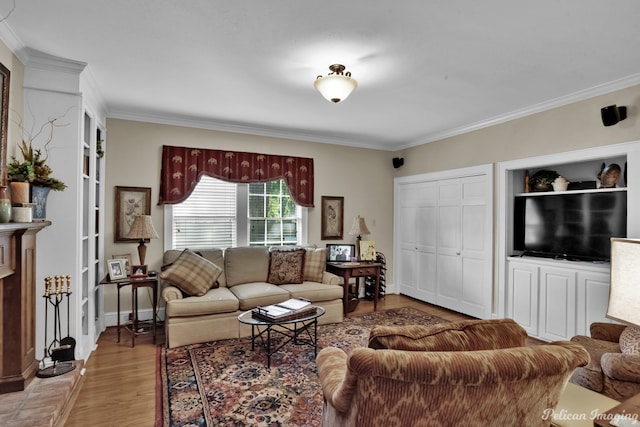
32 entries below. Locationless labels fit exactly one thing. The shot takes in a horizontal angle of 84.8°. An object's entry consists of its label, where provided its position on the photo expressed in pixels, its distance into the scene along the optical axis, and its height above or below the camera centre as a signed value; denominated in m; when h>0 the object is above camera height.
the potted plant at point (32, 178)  2.33 +0.24
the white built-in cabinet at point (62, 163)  2.70 +0.39
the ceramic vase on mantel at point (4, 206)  2.13 +0.04
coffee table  3.04 -1.30
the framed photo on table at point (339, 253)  5.14 -0.59
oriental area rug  2.32 -1.35
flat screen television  3.33 -0.10
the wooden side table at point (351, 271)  4.68 -0.81
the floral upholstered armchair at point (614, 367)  1.99 -0.92
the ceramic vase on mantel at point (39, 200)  2.52 +0.09
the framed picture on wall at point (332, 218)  5.41 -0.08
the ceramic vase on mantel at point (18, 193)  2.31 +0.12
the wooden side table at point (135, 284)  3.55 -0.75
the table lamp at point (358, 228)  5.14 -0.22
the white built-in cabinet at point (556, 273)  3.17 -0.63
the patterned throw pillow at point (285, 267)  4.46 -0.69
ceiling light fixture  2.67 +1.00
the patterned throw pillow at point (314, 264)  4.63 -0.68
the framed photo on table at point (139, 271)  3.74 -0.63
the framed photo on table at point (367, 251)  5.20 -0.57
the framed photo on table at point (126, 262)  3.81 -0.54
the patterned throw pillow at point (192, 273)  3.66 -0.66
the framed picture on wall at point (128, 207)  4.12 +0.06
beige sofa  3.53 -0.92
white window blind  4.53 -0.06
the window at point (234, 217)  4.54 -0.06
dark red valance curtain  4.37 +0.58
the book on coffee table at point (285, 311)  3.04 -0.88
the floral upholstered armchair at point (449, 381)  1.13 -0.56
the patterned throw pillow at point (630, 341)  2.19 -0.82
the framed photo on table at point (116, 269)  3.67 -0.61
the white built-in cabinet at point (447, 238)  4.48 -0.36
